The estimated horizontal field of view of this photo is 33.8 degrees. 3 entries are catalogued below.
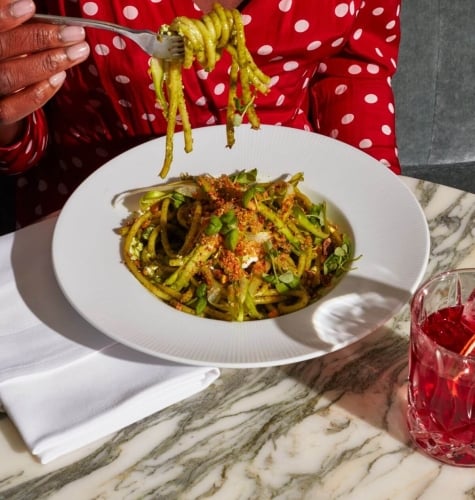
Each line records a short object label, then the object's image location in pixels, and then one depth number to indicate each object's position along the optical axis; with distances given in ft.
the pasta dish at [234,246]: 3.84
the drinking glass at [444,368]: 2.88
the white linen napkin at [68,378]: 3.18
